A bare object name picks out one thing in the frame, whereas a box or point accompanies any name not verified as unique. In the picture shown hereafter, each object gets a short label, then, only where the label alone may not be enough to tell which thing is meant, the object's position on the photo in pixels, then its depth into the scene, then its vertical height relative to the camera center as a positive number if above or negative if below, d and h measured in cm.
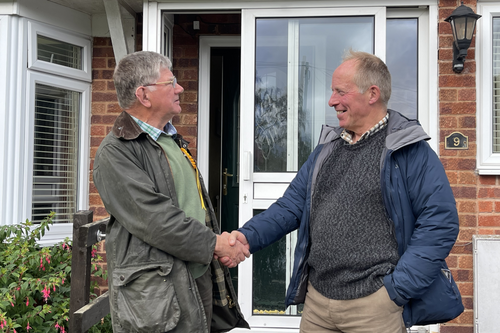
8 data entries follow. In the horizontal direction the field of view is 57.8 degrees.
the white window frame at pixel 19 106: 352 +54
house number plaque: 324 +28
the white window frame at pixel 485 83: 322 +70
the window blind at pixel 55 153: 375 +19
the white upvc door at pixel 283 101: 342 +59
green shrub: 276 -69
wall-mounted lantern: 305 +105
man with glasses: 174 -16
